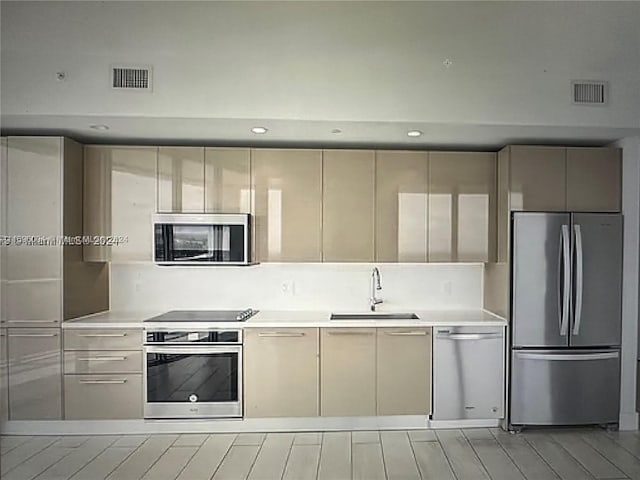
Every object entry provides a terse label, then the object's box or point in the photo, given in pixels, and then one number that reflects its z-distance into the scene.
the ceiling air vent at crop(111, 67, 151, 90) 2.94
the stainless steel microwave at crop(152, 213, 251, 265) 3.56
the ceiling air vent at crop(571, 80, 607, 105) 3.12
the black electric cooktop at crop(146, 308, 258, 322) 3.51
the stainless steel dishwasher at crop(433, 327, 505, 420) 3.50
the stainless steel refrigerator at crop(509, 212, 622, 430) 3.46
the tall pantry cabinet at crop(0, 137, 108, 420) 3.36
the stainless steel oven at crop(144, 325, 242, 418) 3.43
